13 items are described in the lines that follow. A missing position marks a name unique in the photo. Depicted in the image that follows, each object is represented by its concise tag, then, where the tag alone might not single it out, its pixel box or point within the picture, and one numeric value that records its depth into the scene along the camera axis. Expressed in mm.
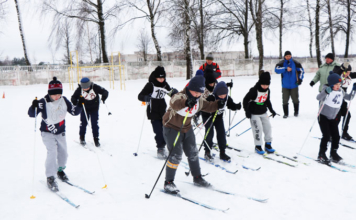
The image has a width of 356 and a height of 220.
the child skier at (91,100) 5652
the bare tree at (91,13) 20484
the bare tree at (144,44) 50481
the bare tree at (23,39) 21766
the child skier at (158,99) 5035
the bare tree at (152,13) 21547
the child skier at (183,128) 3545
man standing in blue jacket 8039
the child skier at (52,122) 3928
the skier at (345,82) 5831
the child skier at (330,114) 4656
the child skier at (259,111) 5094
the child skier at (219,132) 4642
